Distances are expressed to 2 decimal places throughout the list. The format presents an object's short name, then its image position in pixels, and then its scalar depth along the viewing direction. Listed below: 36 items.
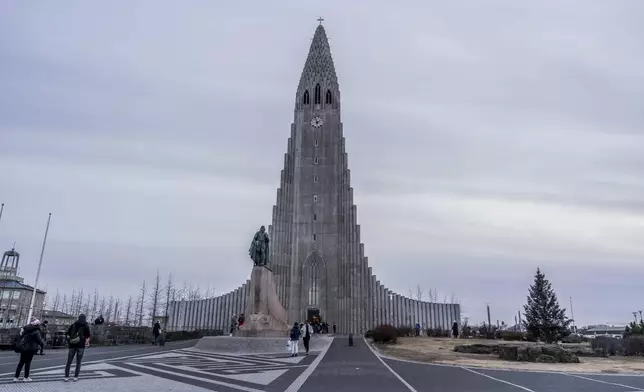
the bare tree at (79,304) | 88.38
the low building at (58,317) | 86.43
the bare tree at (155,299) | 64.76
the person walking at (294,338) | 21.33
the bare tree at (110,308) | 88.12
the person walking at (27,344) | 11.24
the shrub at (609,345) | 26.44
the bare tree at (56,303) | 96.12
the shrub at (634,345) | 25.11
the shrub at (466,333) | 53.16
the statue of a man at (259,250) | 29.47
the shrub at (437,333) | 57.40
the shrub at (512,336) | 45.46
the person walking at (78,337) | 11.75
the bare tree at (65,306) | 97.94
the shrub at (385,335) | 37.09
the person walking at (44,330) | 22.61
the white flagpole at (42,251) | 34.11
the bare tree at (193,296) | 83.57
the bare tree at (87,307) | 85.01
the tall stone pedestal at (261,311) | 27.77
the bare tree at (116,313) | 90.84
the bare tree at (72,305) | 91.94
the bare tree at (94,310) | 83.81
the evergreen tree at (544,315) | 48.47
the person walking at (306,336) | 23.47
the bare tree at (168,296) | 70.09
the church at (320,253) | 61.44
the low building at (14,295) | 66.69
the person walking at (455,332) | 48.66
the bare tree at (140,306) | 70.89
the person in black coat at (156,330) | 31.38
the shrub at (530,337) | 45.52
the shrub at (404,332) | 49.46
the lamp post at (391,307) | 63.88
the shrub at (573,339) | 45.21
